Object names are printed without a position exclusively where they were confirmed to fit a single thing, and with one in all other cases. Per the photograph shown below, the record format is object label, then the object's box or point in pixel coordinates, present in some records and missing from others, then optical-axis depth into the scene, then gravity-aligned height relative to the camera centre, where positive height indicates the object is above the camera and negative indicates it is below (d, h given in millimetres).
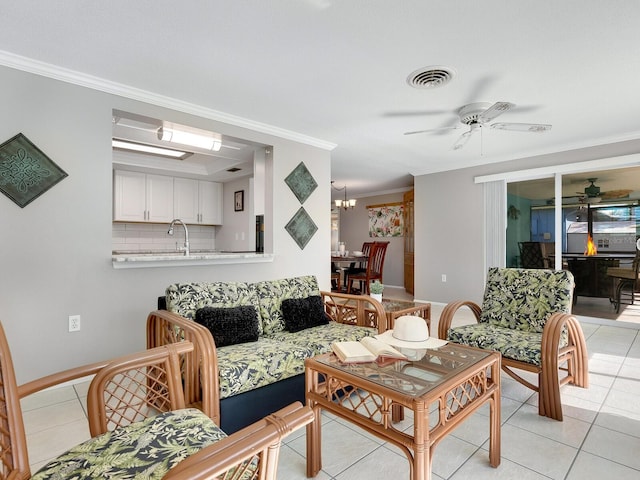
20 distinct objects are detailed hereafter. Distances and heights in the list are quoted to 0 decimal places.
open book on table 1574 -529
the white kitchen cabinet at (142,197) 5087 +736
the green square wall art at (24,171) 2318 +522
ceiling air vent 2506 +1293
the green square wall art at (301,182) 3984 +745
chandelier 7670 +931
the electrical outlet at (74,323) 2551 -603
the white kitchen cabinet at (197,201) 5664 +750
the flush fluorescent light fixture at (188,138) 3148 +1037
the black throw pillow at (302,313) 2525 -539
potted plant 3227 -450
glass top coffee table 1184 -597
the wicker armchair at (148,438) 737 -588
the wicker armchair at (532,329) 2012 -629
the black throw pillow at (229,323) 2080 -510
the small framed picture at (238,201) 5688 +737
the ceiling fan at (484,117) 2971 +1168
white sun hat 1745 -488
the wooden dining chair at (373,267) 5879 -428
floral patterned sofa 1715 -618
